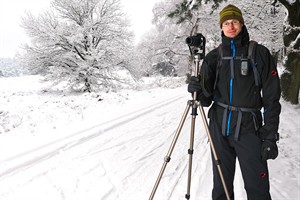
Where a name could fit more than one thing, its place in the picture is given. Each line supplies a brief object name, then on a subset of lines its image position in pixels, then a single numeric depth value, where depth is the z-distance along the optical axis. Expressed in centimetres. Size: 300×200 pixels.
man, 255
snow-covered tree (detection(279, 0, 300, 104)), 977
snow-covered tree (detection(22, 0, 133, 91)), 1652
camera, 283
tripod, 285
